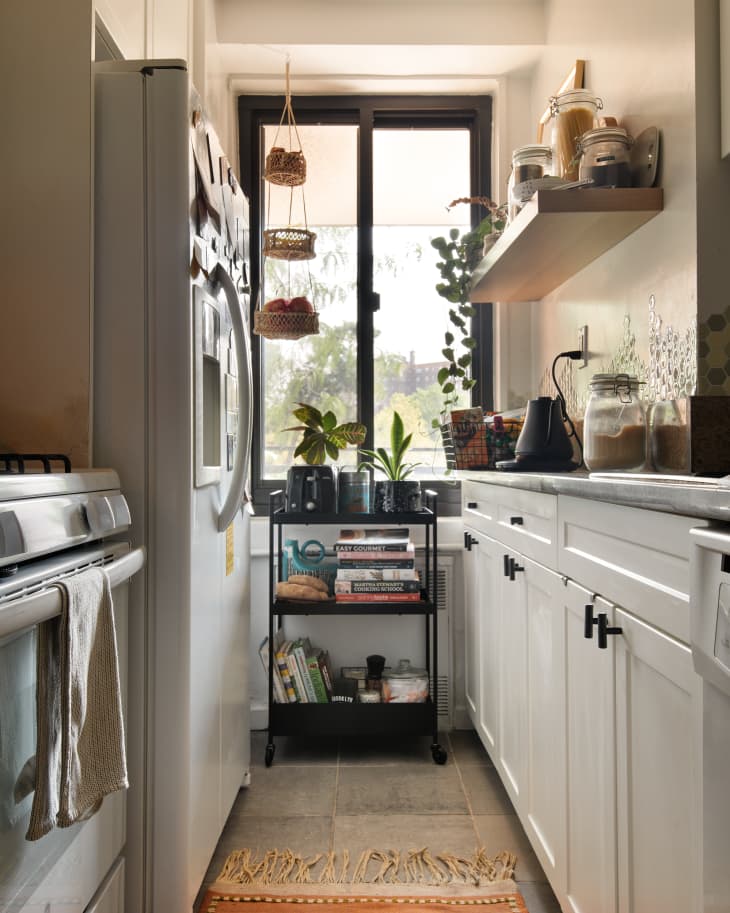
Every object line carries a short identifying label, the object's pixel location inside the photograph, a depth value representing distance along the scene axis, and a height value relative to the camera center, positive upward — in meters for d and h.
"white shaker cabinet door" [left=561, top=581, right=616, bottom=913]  1.15 -0.52
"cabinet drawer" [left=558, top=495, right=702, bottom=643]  0.90 -0.15
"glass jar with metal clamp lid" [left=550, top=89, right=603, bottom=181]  2.10 +0.96
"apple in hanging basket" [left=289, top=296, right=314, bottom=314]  2.50 +0.51
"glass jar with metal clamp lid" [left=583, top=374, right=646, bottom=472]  1.74 +0.07
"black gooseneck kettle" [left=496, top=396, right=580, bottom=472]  2.11 +0.04
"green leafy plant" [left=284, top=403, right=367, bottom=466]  2.70 +0.07
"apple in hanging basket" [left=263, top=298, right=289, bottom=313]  2.50 +0.51
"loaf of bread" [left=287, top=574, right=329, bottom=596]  2.59 -0.44
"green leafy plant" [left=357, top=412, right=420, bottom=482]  2.83 +0.01
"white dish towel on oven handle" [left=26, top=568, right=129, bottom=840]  0.93 -0.34
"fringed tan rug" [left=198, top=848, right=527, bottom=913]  1.67 -1.02
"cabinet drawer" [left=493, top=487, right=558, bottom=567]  1.54 -0.16
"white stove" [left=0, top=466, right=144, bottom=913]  0.88 -0.23
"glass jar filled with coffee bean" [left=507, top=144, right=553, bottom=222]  2.19 +0.86
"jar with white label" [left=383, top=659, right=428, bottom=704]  2.56 -0.82
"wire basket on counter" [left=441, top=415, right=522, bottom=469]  2.49 +0.05
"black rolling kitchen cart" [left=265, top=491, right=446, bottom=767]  2.52 -0.87
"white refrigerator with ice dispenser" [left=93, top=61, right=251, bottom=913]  1.44 +0.12
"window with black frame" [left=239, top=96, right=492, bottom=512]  3.07 +0.77
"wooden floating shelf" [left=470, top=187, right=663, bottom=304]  1.80 +0.61
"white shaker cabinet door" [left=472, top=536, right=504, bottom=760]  2.12 -0.55
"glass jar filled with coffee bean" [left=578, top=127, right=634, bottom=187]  1.85 +0.76
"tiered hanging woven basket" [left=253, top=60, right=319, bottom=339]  2.50 +0.73
